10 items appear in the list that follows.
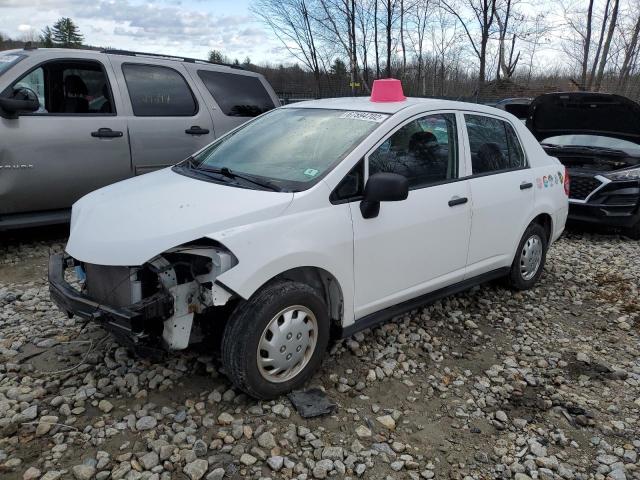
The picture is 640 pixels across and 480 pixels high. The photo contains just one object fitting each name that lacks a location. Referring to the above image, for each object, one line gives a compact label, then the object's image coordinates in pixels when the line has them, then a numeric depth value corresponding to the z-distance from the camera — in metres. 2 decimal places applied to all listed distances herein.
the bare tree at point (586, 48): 17.73
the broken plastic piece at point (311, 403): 2.97
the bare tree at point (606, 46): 16.77
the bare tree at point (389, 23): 20.73
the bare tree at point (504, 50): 21.19
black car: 6.86
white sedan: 2.75
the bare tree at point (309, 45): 21.67
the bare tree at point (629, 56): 17.33
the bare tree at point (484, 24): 20.39
